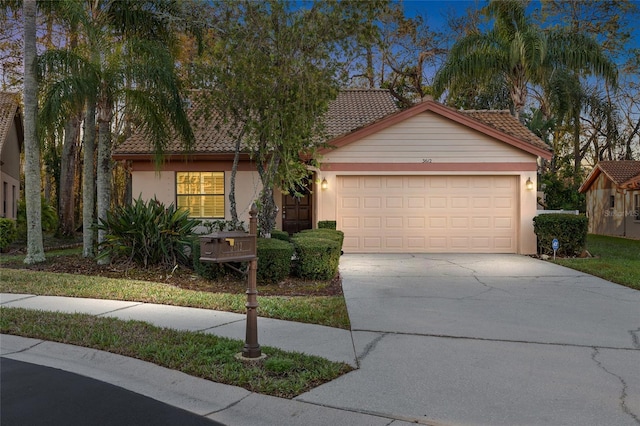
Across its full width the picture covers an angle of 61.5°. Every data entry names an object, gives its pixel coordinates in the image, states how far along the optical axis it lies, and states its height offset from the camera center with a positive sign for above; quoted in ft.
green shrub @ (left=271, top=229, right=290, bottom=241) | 40.75 -2.42
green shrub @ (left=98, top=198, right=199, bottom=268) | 37.27 -2.19
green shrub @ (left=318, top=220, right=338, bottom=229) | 49.52 -1.88
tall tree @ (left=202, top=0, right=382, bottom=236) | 34.68 +9.30
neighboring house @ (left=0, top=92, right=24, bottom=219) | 72.49 +7.52
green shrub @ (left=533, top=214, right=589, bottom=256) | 48.52 -2.47
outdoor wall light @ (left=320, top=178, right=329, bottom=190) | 51.55 +1.93
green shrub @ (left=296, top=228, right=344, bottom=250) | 40.11 -2.28
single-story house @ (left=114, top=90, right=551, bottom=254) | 51.65 +2.17
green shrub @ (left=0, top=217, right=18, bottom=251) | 54.29 -2.91
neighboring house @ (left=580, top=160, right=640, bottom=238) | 81.71 +0.64
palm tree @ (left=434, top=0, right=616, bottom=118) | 64.18 +17.79
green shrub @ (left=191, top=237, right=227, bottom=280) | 33.24 -4.02
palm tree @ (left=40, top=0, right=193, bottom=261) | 38.65 +8.79
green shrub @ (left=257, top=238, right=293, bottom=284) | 32.07 -3.40
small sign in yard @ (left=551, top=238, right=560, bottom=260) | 45.91 -3.50
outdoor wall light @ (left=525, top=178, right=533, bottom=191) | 51.29 +1.92
